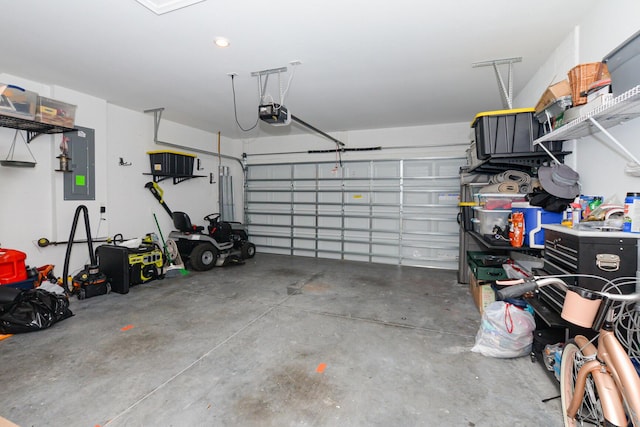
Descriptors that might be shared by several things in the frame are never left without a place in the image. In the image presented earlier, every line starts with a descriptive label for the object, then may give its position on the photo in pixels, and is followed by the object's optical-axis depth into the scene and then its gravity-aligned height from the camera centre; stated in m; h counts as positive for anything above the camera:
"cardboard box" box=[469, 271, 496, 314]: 3.15 -0.98
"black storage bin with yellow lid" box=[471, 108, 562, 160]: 2.52 +0.67
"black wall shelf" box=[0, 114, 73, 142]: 3.04 +0.87
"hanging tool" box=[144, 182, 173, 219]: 5.02 +0.21
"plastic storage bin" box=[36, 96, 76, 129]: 3.10 +1.01
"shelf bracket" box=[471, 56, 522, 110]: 2.89 +1.47
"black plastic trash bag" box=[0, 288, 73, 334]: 2.66 -1.04
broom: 4.73 -1.07
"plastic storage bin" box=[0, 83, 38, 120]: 2.78 +1.01
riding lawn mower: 5.04 -0.69
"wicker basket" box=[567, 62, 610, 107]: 1.60 +0.75
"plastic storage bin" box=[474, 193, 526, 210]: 2.89 +0.07
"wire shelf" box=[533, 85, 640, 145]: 1.32 +0.51
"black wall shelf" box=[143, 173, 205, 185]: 5.16 +0.50
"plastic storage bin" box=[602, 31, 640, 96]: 1.25 +0.65
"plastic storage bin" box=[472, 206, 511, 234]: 2.99 -0.13
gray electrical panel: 3.88 +0.52
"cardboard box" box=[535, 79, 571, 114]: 1.91 +0.79
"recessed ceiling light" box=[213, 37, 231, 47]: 2.55 +1.47
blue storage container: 2.34 -0.12
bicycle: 1.09 -0.63
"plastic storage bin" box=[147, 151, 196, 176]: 4.95 +0.73
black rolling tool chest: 1.50 -0.26
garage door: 5.61 -0.10
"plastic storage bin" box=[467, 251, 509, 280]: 3.22 -0.70
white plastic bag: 2.25 -0.99
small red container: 3.02 -0.68
